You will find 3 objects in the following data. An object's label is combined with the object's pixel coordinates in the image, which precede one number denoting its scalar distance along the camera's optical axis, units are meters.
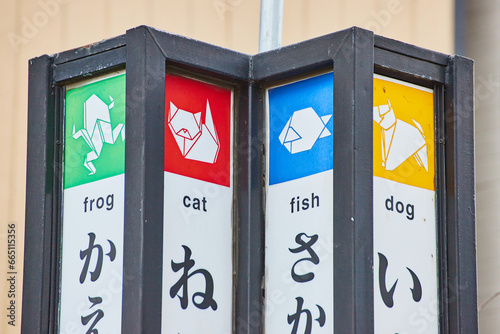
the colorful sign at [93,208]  5.07
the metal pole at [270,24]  5.78
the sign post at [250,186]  4.89
